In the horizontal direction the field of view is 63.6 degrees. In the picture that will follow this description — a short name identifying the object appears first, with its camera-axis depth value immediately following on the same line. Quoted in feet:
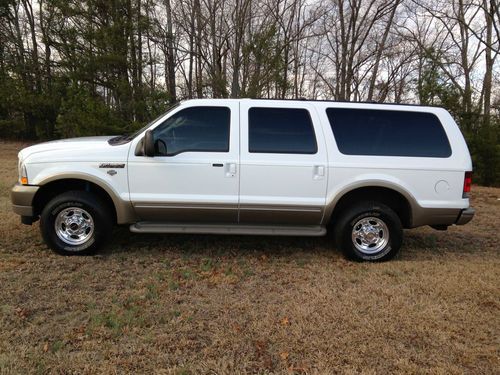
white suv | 15.43
